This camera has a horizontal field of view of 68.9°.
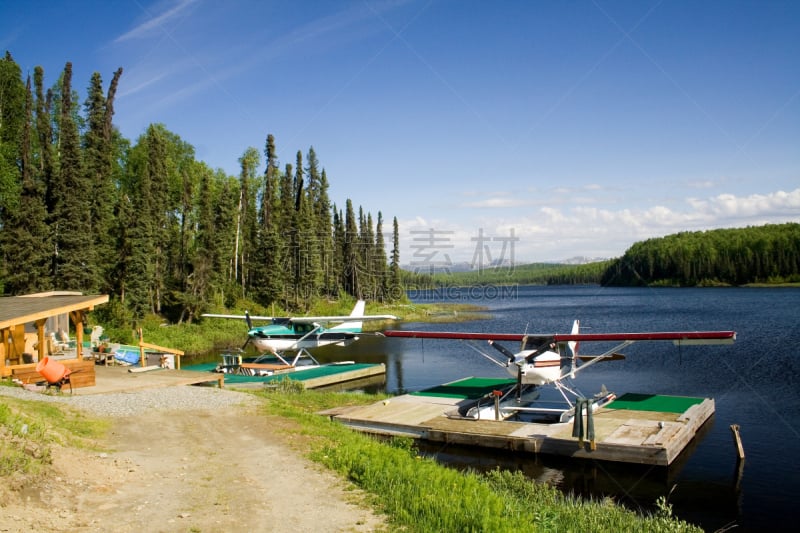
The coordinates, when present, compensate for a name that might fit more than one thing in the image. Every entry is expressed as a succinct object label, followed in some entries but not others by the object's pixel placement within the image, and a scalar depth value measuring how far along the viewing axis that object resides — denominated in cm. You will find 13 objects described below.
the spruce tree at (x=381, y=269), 7044
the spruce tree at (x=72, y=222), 2778
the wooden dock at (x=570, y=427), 1133
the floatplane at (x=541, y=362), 1343
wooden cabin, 1370
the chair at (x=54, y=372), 1299
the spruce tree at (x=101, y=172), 3092
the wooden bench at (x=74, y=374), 1357
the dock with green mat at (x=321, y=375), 1964
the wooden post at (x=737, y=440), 1171
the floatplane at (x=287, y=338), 2253
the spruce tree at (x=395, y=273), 7232
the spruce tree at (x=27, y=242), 2595
